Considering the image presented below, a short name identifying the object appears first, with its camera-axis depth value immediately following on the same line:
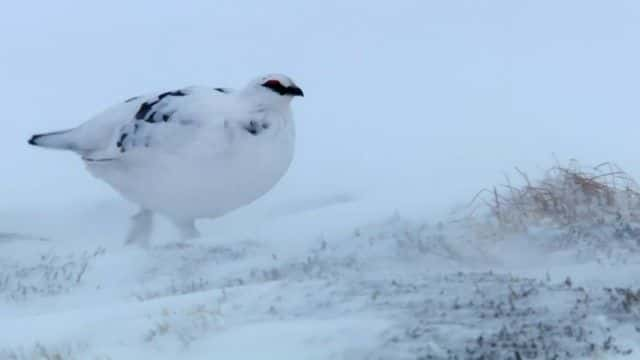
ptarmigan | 20.11
